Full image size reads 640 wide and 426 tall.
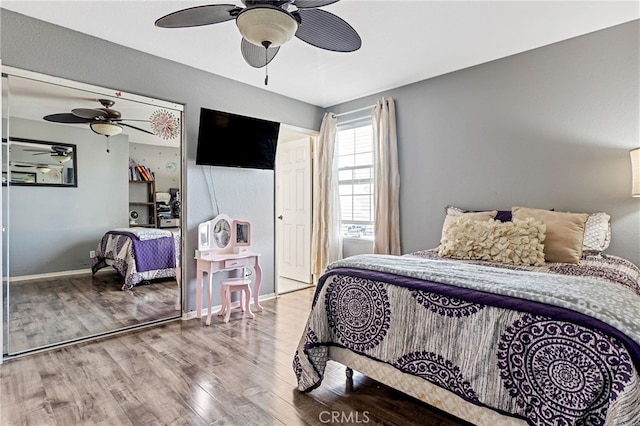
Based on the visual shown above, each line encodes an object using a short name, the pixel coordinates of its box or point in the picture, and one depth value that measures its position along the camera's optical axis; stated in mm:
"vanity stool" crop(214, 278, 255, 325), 3322
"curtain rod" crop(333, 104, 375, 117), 4268
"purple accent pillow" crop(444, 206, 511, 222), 2943
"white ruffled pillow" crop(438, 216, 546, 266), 2416
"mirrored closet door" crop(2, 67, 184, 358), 2543
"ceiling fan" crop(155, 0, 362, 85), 1707
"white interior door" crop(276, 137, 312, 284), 4898
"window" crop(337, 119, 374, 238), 4406
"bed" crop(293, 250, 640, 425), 1215
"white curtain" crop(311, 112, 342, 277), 4570
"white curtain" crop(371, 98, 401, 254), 3943
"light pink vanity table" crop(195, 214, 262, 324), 3379
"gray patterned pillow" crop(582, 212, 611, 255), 2594
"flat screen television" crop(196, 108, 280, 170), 3436
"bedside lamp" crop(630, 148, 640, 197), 2375
